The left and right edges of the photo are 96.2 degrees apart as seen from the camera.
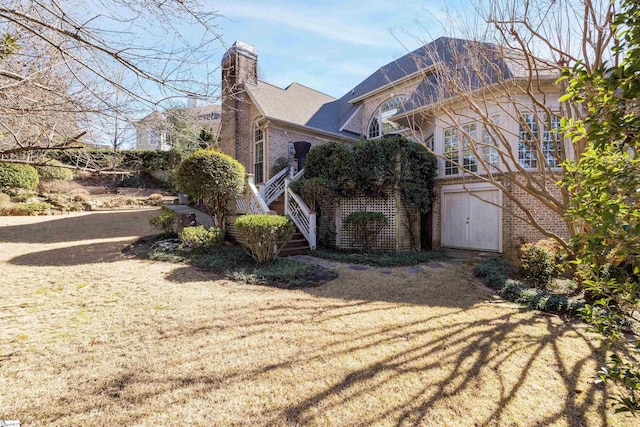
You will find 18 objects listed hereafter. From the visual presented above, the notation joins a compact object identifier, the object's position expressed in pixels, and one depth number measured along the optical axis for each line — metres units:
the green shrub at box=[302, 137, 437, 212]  9.64
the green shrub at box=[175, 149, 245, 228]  8.55
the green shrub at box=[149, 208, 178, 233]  9.59
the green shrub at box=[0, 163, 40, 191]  14.02
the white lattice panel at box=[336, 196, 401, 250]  9.80
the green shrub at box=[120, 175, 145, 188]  20.36
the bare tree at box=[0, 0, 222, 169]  3.11
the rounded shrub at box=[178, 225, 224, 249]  8.02
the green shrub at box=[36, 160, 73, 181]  16.52
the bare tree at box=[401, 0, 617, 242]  4.73
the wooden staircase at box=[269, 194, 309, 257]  8.63
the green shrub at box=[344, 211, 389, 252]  9.32
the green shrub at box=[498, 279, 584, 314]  4.73
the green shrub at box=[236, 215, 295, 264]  6.81
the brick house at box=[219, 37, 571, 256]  6.28
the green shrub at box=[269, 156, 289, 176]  12.55
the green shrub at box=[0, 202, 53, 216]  12.99
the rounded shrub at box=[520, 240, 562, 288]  5.95
